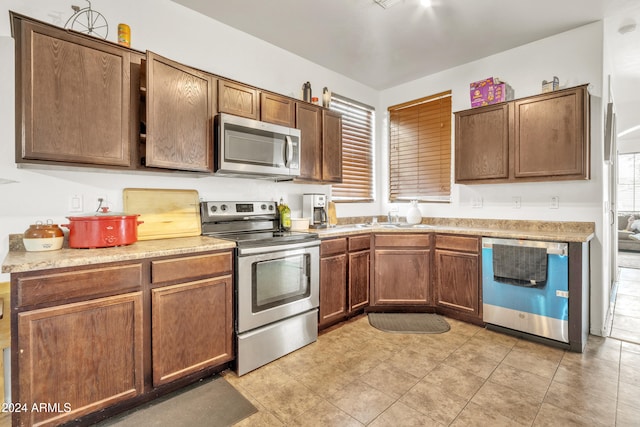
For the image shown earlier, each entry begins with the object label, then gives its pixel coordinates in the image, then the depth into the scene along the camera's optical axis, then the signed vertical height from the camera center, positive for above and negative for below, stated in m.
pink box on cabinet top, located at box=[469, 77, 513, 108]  3.13 +1.20
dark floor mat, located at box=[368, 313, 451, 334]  2.89 -1.10
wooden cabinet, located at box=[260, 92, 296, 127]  2.74 +0.91
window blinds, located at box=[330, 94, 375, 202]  3.96 +0.78
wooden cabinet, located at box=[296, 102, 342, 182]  3.06 +0.69
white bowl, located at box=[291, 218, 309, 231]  3.11 -0.14
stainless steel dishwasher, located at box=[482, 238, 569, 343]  2.51 -0.65
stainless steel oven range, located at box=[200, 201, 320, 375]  2.19 -0.55
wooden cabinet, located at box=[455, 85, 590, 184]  2.67 +0.65
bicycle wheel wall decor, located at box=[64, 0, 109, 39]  2.07 +1.27
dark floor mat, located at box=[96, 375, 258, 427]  1.71 -1.15
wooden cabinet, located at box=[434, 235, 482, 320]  2.97 -0.64
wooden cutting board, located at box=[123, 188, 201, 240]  2.26 +0.00
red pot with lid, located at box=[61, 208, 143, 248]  1.80 -0.11
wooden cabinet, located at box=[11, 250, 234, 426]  1.47 -0.66
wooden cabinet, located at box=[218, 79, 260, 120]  2.46 +0.91
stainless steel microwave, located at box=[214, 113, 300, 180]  2.38 +0.51
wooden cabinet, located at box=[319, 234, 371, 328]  2.86 -0.65
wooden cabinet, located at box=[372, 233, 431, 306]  3.24 -0.62
